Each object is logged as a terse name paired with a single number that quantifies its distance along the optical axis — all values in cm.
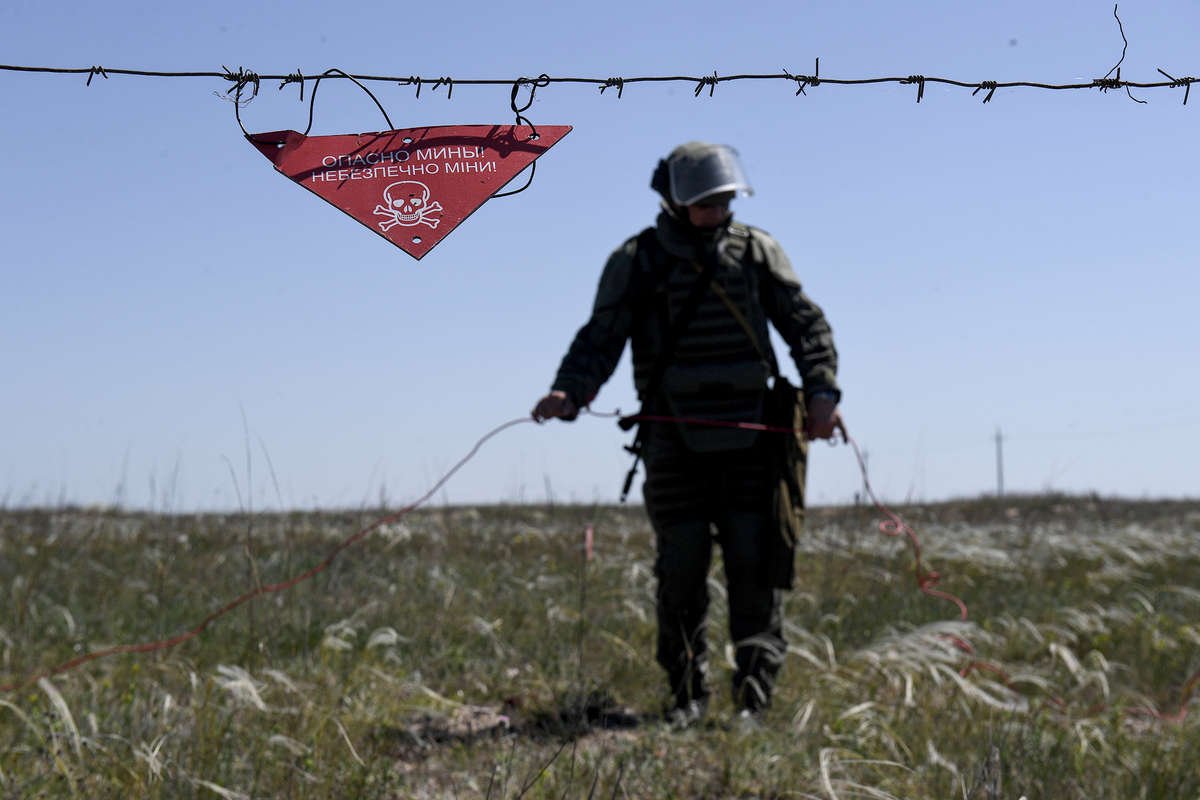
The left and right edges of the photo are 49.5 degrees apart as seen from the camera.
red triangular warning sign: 204
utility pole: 4105
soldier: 470
